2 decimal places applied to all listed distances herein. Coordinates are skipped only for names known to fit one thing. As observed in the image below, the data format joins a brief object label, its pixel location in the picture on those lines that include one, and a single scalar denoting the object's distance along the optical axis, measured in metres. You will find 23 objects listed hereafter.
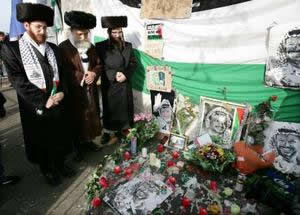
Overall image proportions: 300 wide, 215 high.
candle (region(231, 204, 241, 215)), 2.39
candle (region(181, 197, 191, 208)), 2.51
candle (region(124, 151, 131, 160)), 3.39
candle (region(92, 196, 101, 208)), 2.55
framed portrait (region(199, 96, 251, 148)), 3.11
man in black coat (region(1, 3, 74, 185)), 2.53
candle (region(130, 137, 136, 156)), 3.49
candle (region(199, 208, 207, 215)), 2.31
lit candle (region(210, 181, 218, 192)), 2.77
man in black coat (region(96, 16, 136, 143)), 3.53
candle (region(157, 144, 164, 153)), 3.57
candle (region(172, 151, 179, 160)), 3.39
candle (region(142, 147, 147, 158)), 3.45
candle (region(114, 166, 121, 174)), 3.09
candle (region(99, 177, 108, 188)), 2.81
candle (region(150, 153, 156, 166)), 3.28
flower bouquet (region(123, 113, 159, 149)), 3.60
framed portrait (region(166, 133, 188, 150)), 3.56
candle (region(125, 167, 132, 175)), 3.05
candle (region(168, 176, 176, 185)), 2.87
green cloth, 2.78
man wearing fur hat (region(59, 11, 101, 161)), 3.15
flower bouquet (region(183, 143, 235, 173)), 2.92
